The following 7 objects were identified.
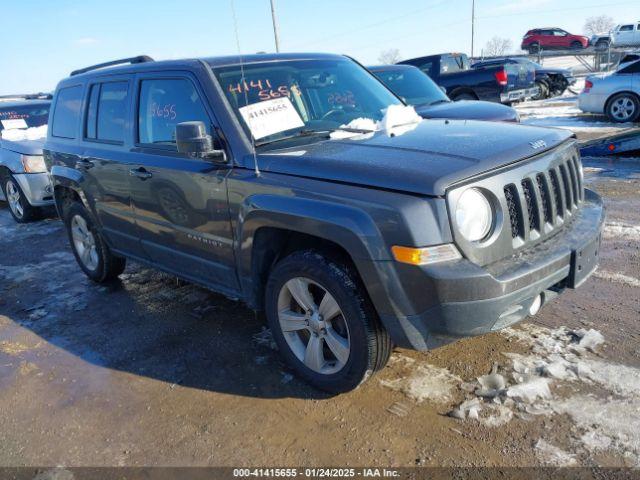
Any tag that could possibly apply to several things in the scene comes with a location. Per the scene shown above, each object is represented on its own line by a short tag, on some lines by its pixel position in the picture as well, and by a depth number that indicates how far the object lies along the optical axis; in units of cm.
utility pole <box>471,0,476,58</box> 4616
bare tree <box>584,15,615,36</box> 8012
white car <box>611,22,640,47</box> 3258
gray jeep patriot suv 250
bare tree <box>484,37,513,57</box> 8200
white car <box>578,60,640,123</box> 1199
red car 3828
